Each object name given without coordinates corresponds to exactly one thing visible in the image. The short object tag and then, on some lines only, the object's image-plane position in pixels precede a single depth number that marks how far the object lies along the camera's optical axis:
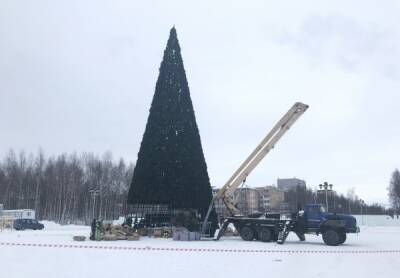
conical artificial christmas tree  27.11
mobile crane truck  24.03
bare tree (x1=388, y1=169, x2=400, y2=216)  88.54
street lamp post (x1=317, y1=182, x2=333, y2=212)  45.01
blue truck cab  23.69
